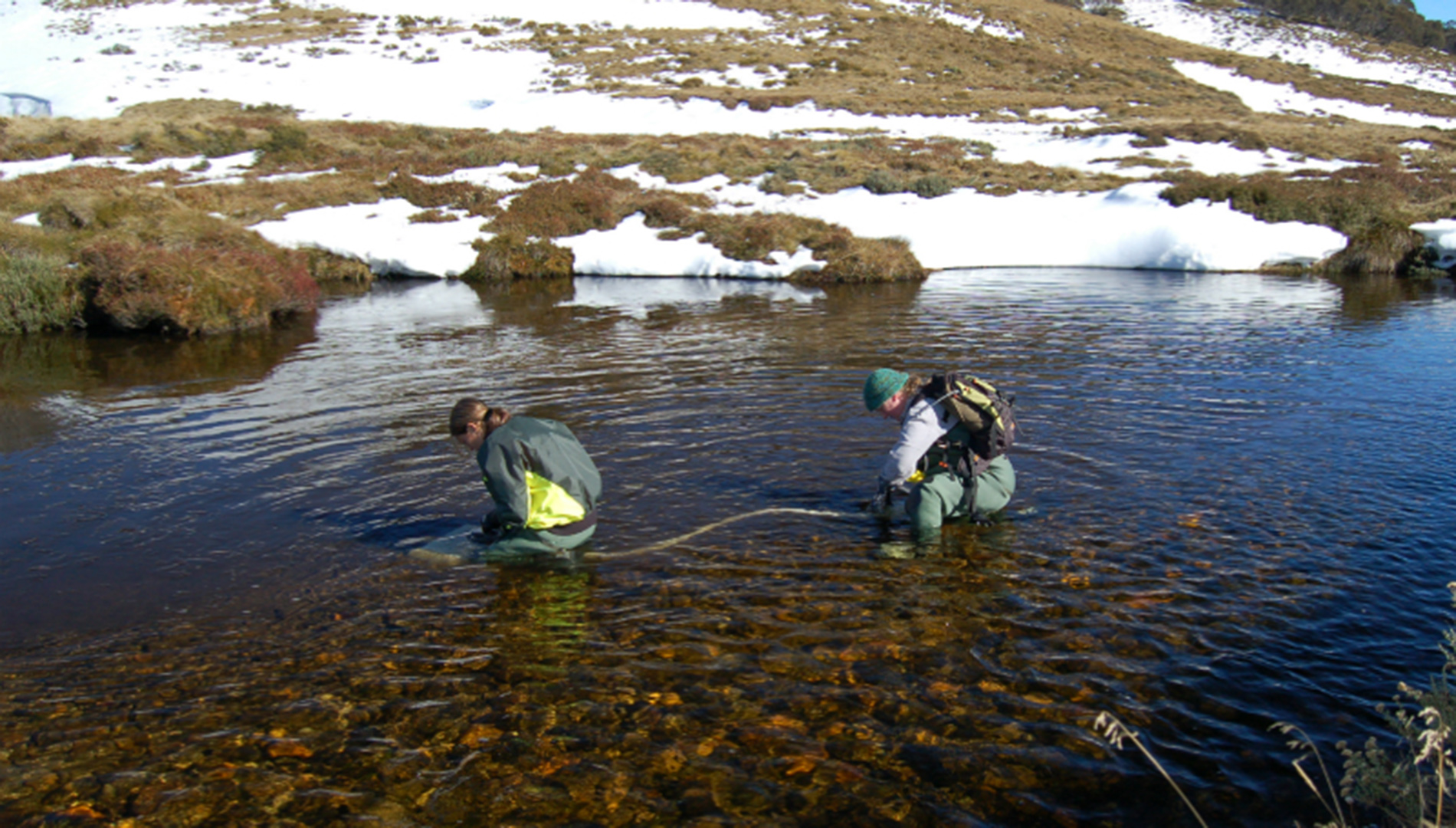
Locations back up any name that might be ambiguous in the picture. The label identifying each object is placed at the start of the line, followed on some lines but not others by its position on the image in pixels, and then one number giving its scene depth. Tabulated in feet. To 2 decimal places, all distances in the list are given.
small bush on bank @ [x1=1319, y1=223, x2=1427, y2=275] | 78.79
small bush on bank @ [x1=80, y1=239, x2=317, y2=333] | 57.93
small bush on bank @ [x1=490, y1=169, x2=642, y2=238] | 94.94
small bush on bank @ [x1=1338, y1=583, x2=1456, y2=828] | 9.67
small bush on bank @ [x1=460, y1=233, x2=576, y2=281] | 87.25
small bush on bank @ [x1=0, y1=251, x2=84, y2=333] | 59.00
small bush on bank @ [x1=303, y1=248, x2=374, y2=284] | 88.38
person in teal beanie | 22.11
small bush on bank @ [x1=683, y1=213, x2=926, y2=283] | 81.82
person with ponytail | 21.26
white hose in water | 24.24
